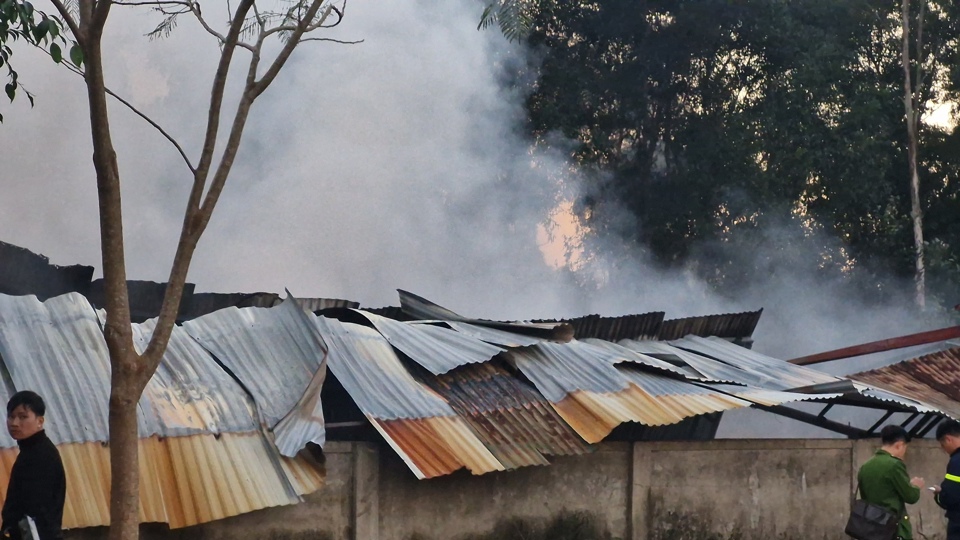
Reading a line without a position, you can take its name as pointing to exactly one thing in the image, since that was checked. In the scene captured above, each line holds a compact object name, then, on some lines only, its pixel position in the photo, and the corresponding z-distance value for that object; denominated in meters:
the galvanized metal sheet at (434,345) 17.75
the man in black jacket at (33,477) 9.83
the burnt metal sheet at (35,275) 16.00
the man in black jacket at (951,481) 13.25
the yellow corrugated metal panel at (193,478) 12.89
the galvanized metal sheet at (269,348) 15.70
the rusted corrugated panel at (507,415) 16.67
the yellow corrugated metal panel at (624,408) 17.58
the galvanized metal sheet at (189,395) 14.20
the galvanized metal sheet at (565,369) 18.45
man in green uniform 14.09
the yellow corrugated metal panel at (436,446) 15.34
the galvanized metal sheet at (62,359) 13.41
